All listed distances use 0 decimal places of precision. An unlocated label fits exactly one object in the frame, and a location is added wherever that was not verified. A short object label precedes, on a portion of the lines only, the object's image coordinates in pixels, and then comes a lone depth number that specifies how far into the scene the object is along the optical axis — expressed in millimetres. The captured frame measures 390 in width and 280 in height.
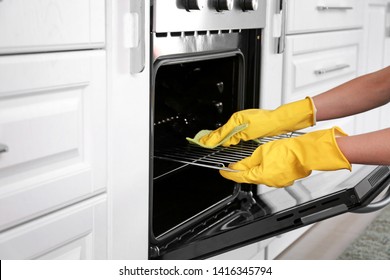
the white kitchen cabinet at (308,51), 1987
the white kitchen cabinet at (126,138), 1324
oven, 1501
